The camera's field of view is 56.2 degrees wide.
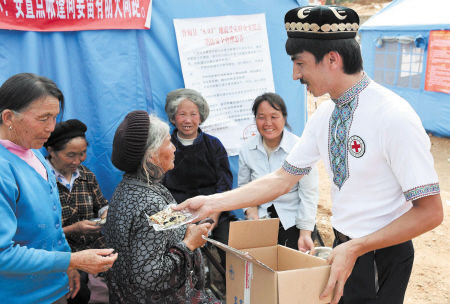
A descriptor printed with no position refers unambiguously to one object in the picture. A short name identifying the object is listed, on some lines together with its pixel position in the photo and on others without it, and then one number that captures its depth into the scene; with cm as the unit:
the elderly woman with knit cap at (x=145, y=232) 243
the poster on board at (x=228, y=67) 420
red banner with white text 344
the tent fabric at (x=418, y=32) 923
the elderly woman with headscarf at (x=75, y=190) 333
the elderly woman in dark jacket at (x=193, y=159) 397
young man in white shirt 183
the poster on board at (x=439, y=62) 882
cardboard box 173
